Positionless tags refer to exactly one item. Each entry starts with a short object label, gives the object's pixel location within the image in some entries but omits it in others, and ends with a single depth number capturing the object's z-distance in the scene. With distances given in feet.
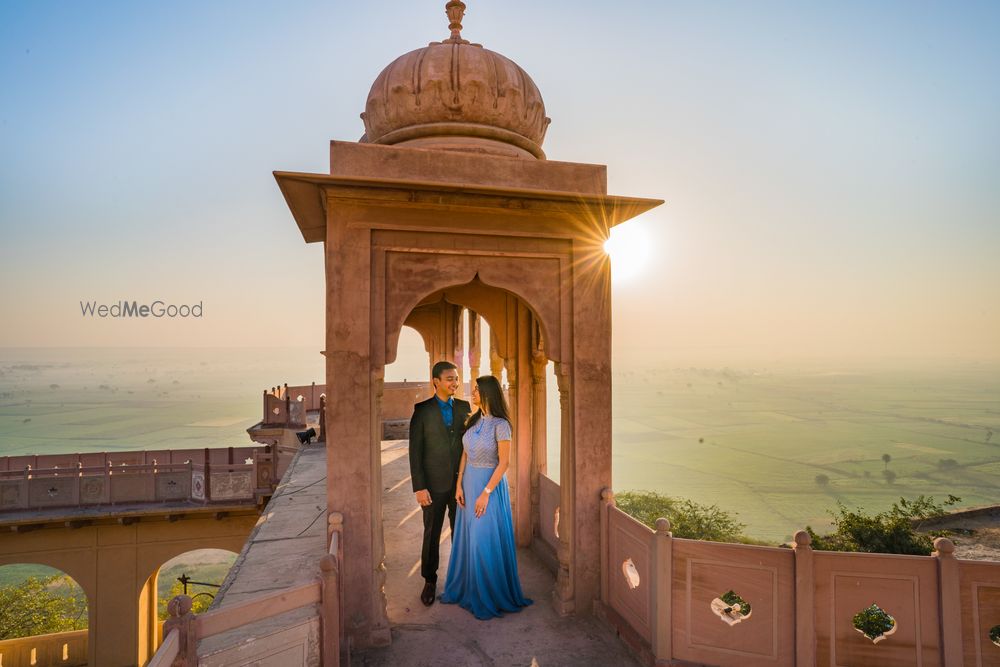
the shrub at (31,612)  89.35
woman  17.69
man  18.43
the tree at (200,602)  104.86
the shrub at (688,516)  71.56
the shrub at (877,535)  51.49
